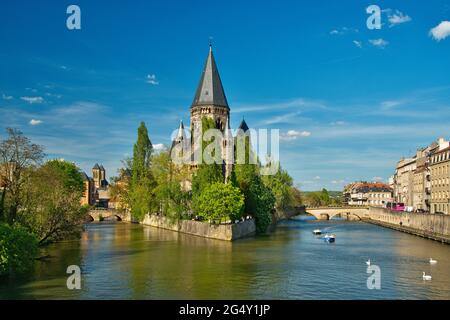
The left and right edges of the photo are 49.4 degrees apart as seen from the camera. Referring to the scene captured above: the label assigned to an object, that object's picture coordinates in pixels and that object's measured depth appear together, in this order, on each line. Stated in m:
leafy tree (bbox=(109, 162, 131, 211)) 106.31
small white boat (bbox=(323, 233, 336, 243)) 65.18
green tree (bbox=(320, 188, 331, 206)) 193.00
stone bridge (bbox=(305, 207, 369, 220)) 124.75
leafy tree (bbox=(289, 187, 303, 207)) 127.70
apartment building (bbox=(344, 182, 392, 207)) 168.75
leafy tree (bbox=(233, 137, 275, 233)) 74.62
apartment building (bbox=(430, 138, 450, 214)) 75.06
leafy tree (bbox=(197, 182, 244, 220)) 64.25
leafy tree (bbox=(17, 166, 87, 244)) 46.25
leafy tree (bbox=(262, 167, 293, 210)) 103.93
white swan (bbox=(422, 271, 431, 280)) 36.00
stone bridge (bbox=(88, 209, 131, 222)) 116.00
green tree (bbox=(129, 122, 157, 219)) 88.81
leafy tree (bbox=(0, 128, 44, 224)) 44.03
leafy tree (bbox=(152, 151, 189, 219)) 76.00
